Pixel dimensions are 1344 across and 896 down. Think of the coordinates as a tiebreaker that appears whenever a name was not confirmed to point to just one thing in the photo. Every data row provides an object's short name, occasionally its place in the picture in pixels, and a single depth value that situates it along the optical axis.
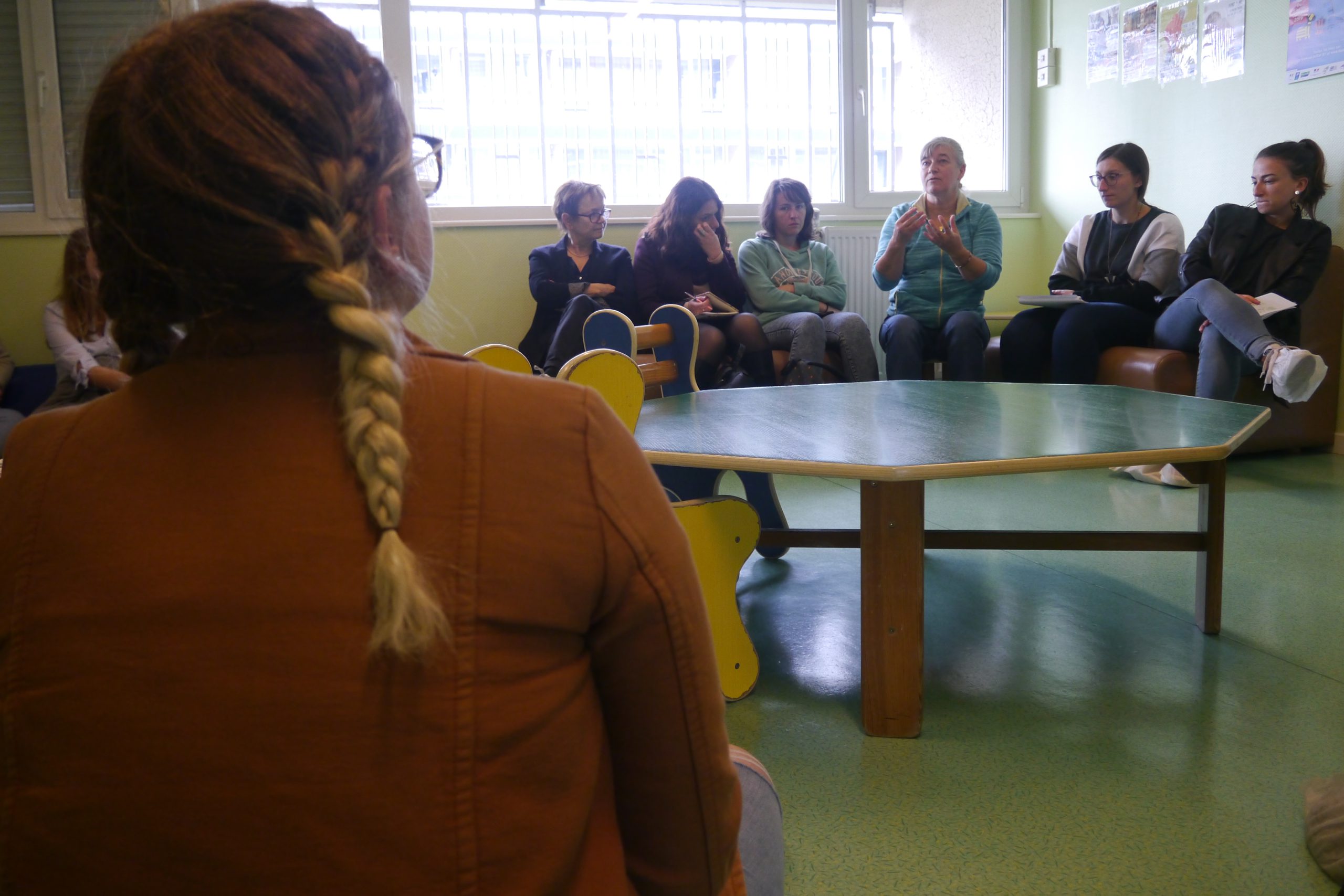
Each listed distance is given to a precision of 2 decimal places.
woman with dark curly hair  4.59
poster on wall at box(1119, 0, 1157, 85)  4.91
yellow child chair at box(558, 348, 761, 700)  1.84
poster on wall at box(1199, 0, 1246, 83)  4.43
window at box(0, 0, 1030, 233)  4.51
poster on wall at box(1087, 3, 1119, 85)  5.16
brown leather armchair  3.95
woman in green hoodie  4.40
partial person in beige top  3.92
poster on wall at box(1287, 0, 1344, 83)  3.96
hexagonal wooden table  1.68
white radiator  5.46
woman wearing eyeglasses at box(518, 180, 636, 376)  4.55
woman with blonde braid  0.51
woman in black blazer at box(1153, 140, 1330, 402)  3.77
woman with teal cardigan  4.38
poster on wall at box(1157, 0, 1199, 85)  4.67
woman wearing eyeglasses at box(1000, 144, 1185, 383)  4.25
